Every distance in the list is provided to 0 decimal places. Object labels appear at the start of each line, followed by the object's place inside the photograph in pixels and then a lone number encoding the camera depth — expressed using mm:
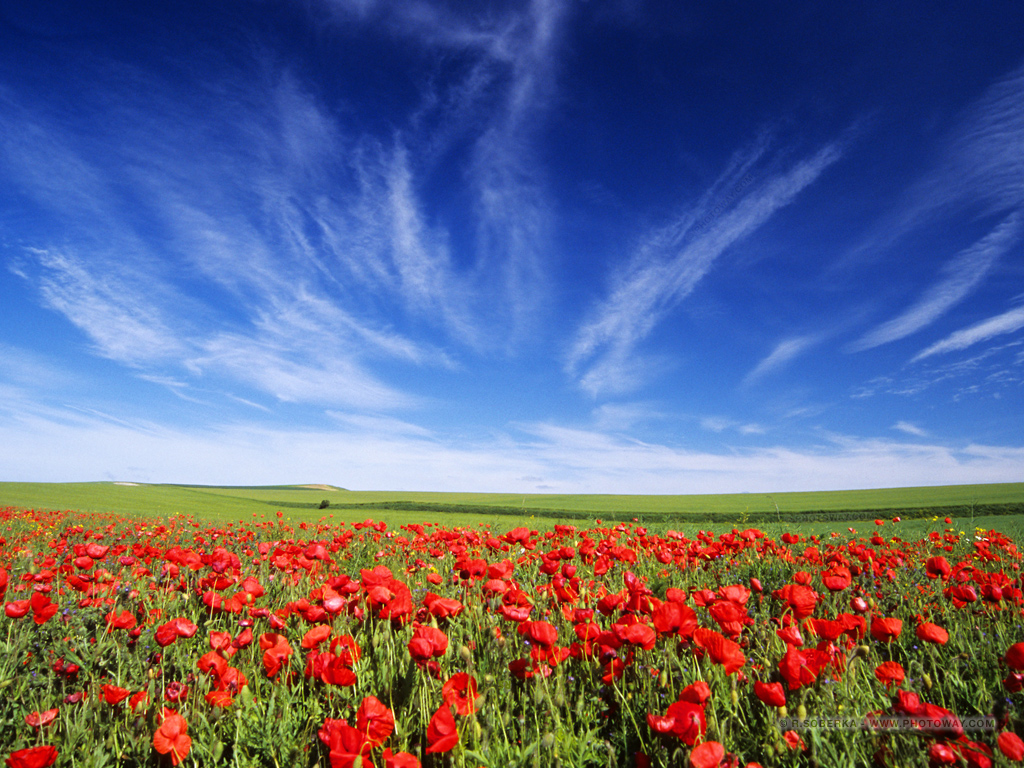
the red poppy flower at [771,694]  1988
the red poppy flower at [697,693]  1856
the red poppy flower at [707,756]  1655
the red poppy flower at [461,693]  2027
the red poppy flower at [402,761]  1660
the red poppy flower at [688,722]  1829
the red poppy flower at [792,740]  2029
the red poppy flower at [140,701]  2354
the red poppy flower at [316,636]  2521
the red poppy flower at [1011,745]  1627
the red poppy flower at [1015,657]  2094
